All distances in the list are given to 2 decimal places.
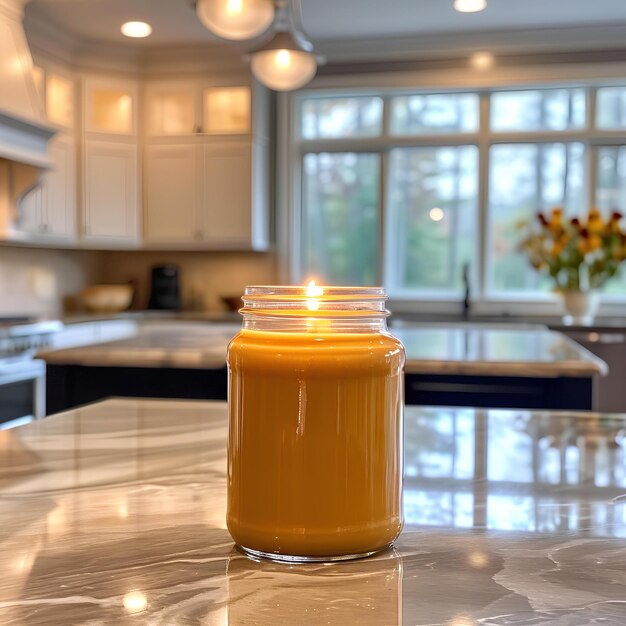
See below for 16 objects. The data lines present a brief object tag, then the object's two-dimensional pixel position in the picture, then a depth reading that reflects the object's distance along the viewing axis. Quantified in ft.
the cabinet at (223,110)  17.13
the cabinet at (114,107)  17.04
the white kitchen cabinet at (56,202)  15.30
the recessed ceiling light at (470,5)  13.98
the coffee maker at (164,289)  17.98
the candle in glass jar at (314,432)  1.87
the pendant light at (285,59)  8.54
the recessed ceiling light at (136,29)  15.69
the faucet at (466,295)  16.85
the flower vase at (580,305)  14.66
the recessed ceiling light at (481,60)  16.38
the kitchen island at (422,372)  6.40
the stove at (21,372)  11.37
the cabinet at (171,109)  17.35
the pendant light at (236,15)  7.28
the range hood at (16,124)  12.19
